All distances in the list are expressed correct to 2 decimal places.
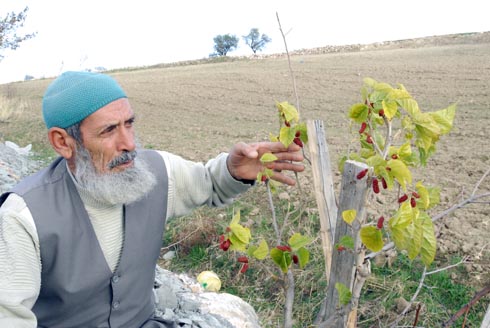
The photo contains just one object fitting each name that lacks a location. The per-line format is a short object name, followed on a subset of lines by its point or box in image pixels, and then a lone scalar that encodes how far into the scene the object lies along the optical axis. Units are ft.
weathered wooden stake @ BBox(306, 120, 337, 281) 6.68
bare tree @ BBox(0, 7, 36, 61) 44.24
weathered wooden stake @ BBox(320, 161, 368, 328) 5.50
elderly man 5.81
